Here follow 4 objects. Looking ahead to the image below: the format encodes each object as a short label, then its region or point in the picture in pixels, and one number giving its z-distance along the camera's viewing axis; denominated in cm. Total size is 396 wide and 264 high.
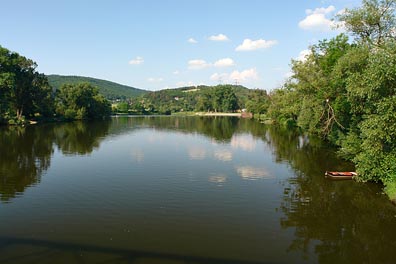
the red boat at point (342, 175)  2729
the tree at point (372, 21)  3173
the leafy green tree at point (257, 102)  14125
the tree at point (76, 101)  11228
